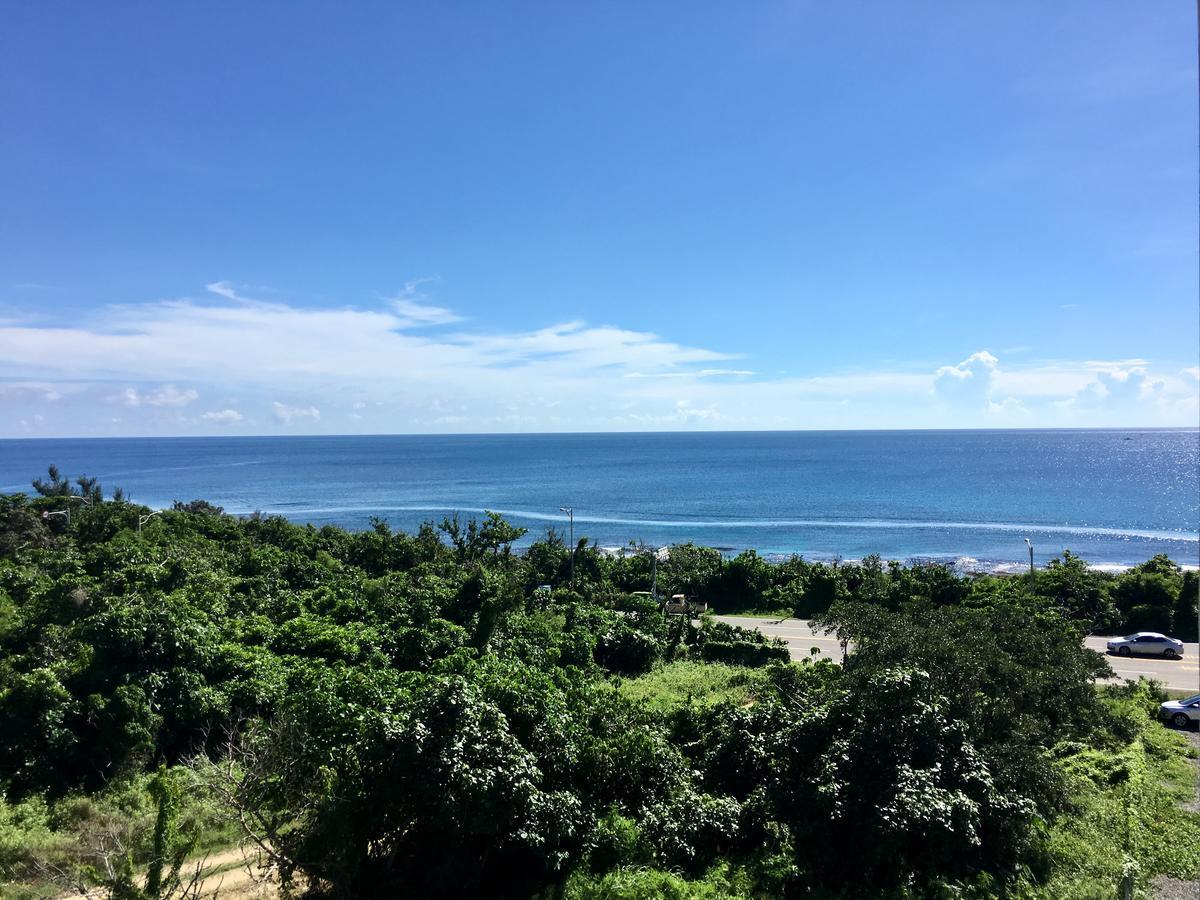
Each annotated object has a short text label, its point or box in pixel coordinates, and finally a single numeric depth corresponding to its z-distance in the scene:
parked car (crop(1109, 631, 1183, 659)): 30.39
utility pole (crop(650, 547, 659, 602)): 42.16
